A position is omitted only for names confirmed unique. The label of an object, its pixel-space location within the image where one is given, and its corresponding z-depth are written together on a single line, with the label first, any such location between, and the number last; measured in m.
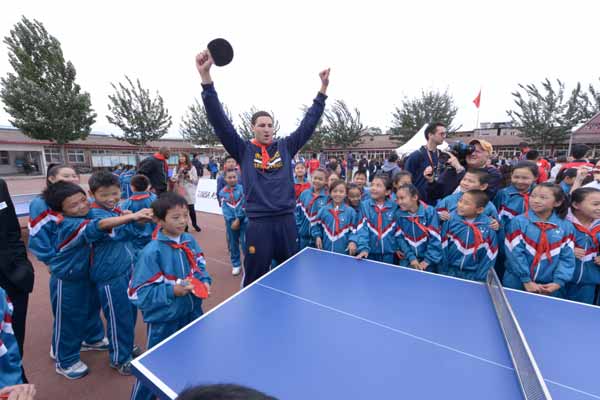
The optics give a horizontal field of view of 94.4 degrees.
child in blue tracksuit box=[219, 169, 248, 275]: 4.49
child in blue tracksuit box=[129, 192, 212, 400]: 1.79
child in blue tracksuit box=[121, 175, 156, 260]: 3.67
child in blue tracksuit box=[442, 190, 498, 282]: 2.66
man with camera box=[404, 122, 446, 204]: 3.84
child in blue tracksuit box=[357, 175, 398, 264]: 3.18
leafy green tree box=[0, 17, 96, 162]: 15.52
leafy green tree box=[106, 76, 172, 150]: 22.86
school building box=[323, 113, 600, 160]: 25.19
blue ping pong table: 1.15
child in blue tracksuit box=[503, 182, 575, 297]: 2.35
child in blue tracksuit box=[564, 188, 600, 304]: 2.46
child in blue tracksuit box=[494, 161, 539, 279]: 2.93
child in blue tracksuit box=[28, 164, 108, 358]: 2.06
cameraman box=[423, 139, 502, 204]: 3.16
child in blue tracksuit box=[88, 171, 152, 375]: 2.27
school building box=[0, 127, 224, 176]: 23.97
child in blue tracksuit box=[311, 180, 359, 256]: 3.40
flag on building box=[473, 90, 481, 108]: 13.68
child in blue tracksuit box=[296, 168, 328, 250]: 4.01
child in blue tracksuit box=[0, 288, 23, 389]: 1.20
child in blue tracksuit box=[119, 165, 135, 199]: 6.33
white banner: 8.38
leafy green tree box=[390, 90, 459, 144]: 26.33
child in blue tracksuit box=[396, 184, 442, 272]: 2.92
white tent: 14.38
